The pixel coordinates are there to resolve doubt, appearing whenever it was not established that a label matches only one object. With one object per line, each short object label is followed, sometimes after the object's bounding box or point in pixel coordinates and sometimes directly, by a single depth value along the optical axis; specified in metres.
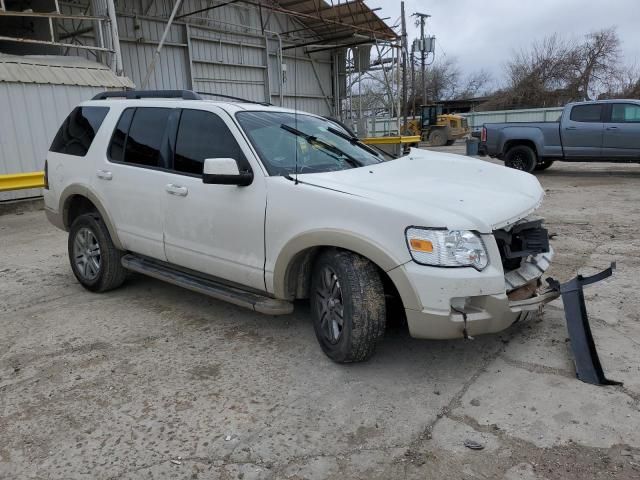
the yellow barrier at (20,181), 9.10
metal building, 10.14
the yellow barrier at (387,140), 15.22
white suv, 2.99
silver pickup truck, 12.25
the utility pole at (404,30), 24.79
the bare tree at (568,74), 46.41
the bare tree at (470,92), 64.44
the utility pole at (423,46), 40.09
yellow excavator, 31.09
